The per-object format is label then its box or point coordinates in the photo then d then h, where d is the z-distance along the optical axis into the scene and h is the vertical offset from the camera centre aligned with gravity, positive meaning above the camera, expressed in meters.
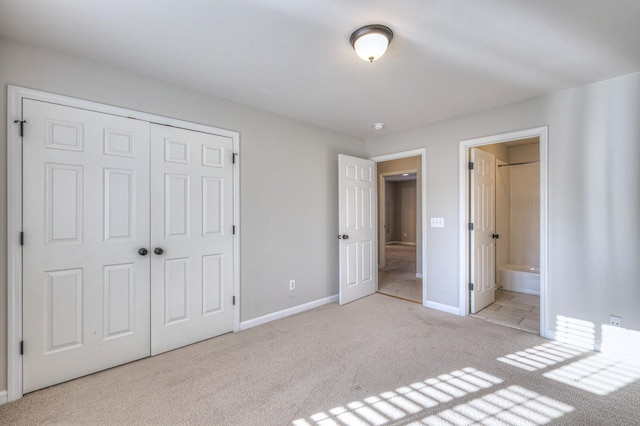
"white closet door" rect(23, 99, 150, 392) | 2.00 -0.22
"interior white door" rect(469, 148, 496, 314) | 3.48 -0.21
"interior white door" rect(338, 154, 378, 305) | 3.89 -0.20
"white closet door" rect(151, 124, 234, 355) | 2.52 -0.22
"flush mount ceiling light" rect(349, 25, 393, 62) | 1.77 +1.12
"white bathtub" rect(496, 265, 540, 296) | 4.26 -1.03
